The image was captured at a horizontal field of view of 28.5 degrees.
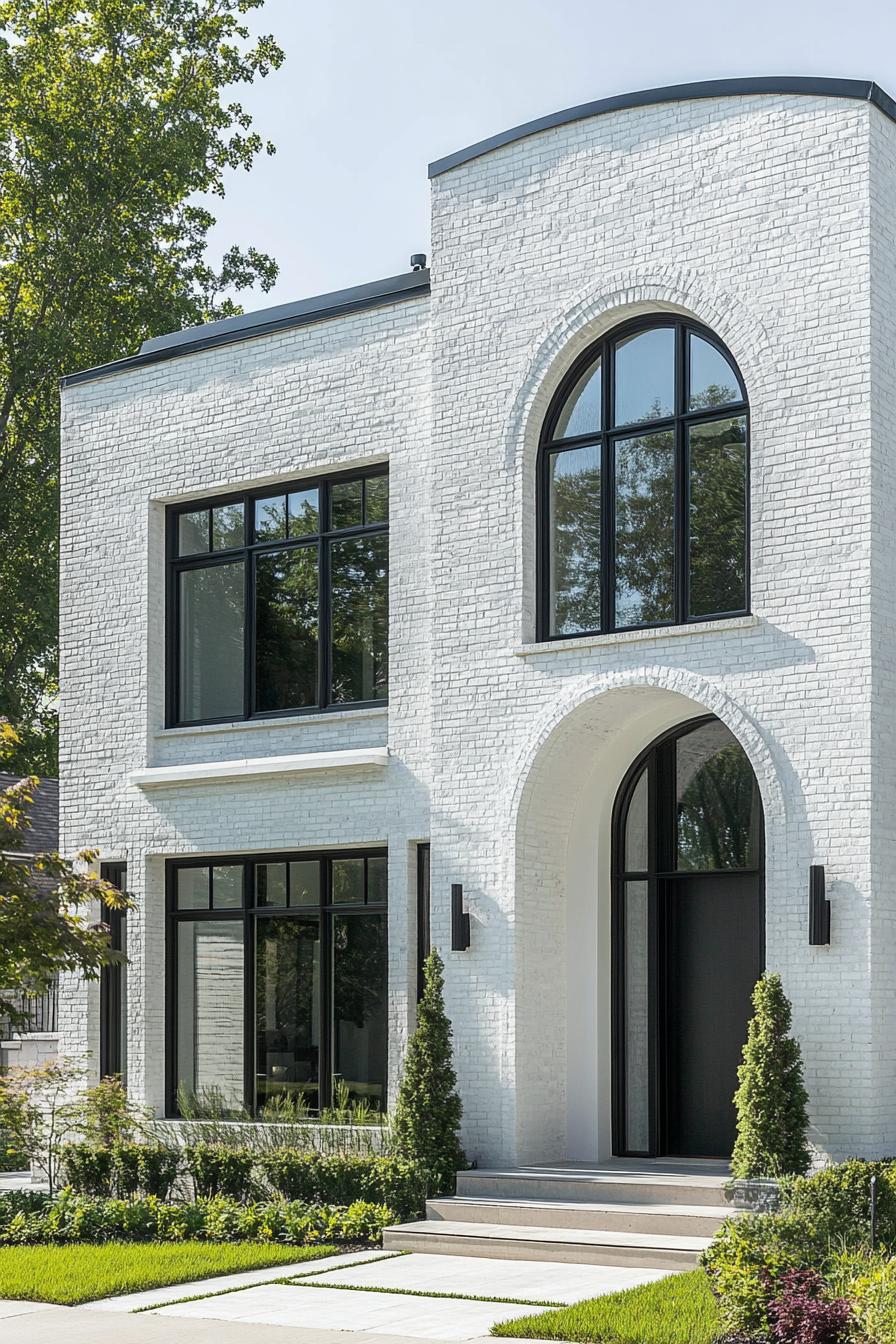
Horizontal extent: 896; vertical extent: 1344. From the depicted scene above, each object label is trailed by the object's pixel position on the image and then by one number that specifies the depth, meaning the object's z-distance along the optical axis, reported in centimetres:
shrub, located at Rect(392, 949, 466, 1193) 1486
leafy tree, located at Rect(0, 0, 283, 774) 3144
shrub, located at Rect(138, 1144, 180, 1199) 1630
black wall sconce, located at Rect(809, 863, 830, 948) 1354
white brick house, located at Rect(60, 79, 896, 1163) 1412
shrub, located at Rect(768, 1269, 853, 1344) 909
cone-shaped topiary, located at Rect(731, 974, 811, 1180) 1300
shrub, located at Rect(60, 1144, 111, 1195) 1672
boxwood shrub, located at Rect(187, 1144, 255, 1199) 1575
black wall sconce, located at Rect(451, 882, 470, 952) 1569
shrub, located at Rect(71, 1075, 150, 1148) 1723
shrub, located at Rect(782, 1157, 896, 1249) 1218
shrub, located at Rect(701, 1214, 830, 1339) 952
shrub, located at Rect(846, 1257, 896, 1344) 891
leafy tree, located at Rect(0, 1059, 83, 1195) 1645
